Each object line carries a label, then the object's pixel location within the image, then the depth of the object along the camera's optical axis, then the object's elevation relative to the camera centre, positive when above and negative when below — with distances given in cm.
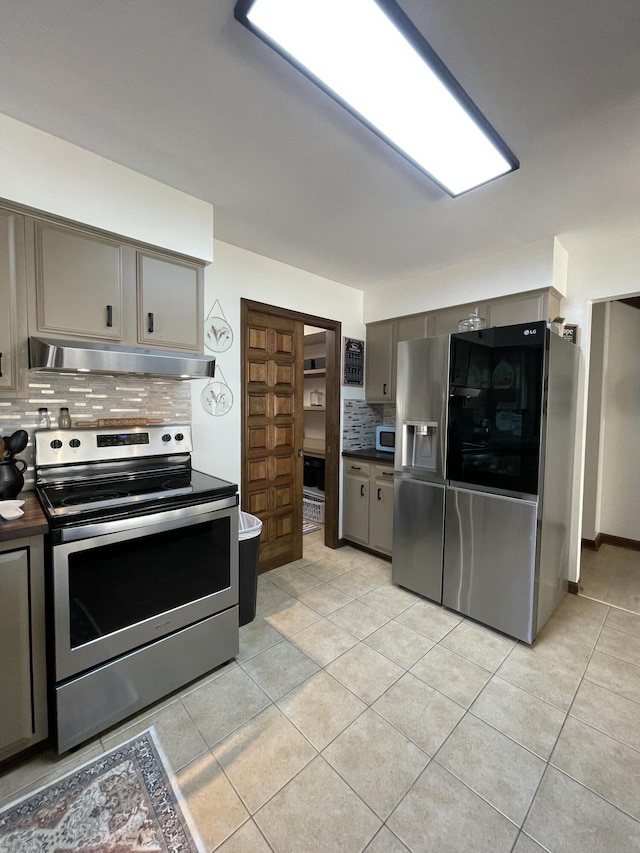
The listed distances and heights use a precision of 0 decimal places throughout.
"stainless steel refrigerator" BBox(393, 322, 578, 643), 213 -39
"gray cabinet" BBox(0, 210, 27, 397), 161 +42
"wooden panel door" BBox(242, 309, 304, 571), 294 -21
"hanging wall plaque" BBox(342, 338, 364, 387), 366 +46
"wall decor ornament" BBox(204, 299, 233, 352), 262 +53
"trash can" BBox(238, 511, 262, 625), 234 -103
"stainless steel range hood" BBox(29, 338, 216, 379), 162 +21
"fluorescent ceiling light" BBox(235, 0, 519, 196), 106 +111
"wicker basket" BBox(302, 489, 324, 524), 453 -125
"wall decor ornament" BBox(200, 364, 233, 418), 261 +6
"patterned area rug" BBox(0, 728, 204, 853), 118 -139
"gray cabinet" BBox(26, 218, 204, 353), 171 +58
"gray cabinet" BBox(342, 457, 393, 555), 330 -89
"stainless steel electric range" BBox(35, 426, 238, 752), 146 -75
